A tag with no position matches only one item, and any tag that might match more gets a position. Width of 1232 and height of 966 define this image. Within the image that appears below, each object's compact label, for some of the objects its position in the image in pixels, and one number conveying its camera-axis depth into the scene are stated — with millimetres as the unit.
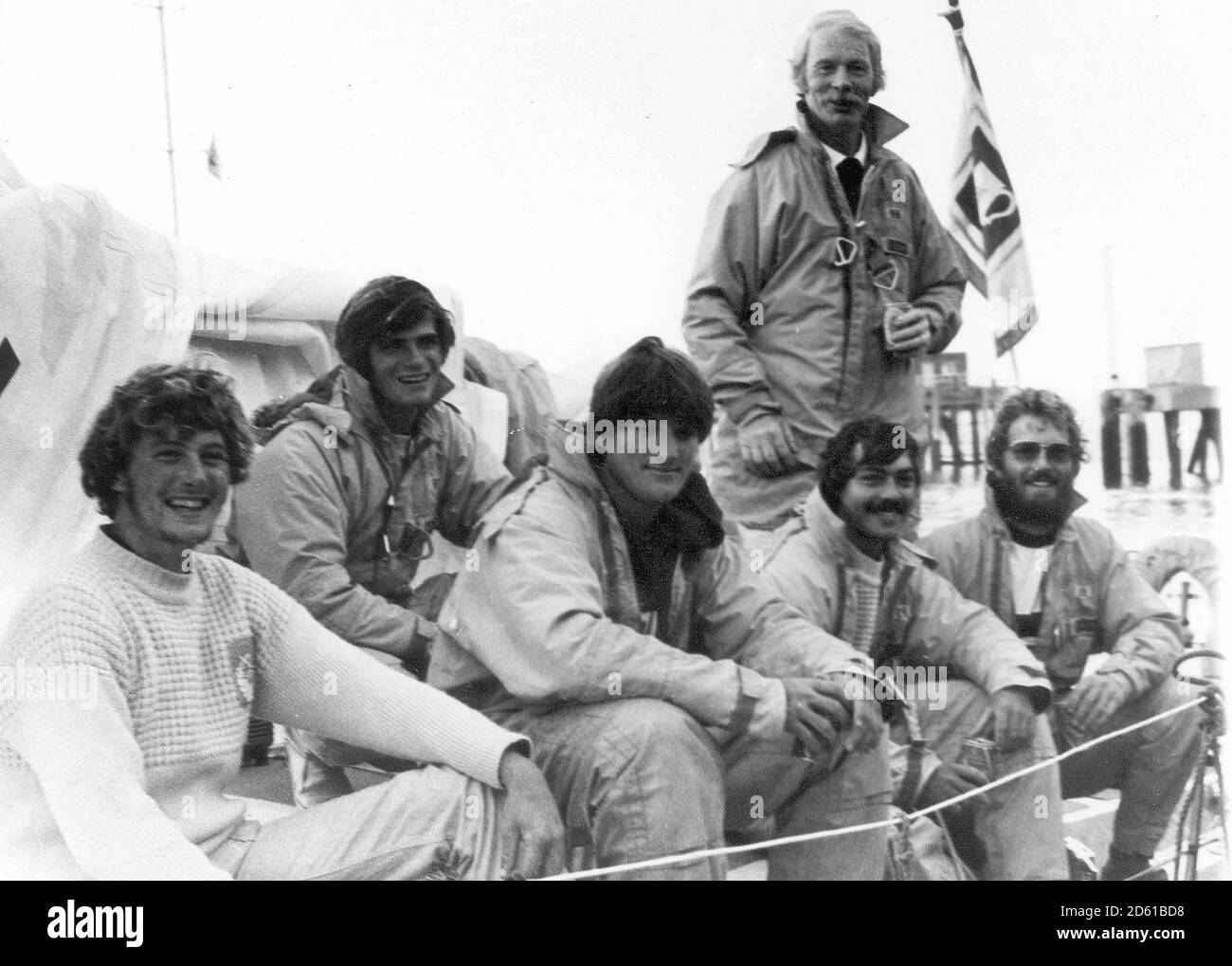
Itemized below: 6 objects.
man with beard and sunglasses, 2828
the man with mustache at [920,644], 2691
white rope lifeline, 2377
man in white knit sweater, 2225
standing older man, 2752
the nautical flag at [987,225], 2818
